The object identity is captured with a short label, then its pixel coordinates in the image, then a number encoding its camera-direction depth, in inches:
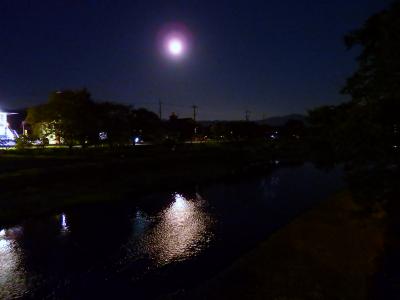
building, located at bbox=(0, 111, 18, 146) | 2560.0
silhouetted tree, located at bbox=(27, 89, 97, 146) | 1734.7
